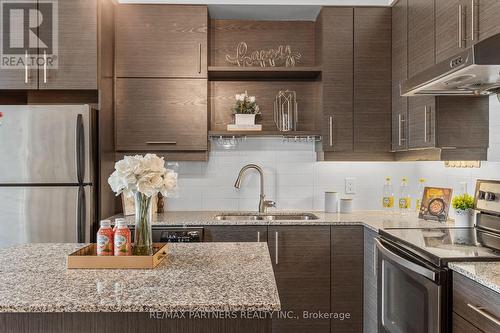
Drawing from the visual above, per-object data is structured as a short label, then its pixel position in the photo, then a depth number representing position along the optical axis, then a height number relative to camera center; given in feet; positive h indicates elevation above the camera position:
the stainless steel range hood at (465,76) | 5.01 +1.29
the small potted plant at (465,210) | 7.43 -0.80
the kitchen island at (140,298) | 3.64 -1.20
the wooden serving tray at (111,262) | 4.82 -1.11
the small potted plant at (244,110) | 10.19 +1.41
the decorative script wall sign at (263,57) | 10.83 +2.88
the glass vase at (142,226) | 5.04 -0.74
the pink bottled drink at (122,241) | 4.95 -0.89
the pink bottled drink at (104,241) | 5.02 -0.90
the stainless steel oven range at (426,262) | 5.19 -1.37
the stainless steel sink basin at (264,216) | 10.34 -1.27
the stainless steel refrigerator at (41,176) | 8.50 -0.18
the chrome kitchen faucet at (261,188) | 10.45 -0.56
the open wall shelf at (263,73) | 10.00 +2.34
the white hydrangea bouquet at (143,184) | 4.91 -0.21
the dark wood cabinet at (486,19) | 5.87 +2.17
